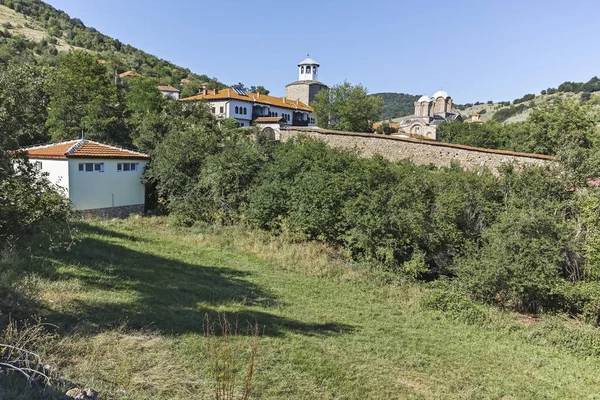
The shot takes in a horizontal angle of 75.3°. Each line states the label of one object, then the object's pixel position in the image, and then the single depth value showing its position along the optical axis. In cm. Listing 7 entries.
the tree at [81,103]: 2606
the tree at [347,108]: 4191
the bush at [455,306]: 1138
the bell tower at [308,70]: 6600
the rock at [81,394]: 407
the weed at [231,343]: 646
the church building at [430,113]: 6384
